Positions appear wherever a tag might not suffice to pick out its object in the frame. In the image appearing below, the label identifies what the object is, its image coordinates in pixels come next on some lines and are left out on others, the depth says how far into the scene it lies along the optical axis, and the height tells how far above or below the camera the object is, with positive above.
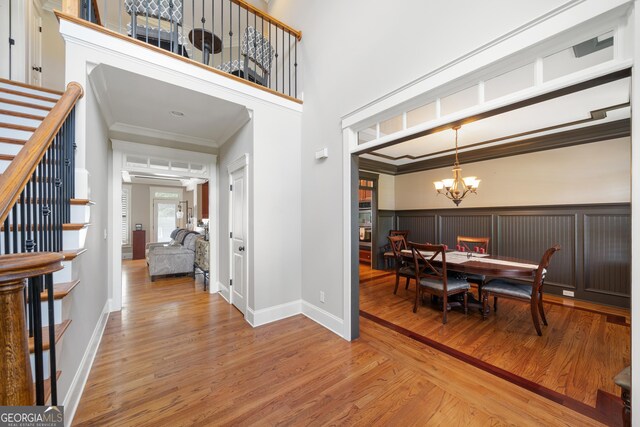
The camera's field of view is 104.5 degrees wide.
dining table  2.74 -0.66
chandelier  3.70 +0.42
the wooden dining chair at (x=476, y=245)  3.41 -0.67
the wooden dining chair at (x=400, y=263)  3.80 -0.84
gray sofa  5.00 -0.92
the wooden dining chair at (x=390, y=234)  5.98 -0.66
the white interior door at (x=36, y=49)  3.72 +2.55
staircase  0.71 -0.08
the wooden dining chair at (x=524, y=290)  2.62 -0.92
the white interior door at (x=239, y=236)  3.24 -0.33
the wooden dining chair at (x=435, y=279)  3.00 -0.88
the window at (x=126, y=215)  8.10 -0.04
